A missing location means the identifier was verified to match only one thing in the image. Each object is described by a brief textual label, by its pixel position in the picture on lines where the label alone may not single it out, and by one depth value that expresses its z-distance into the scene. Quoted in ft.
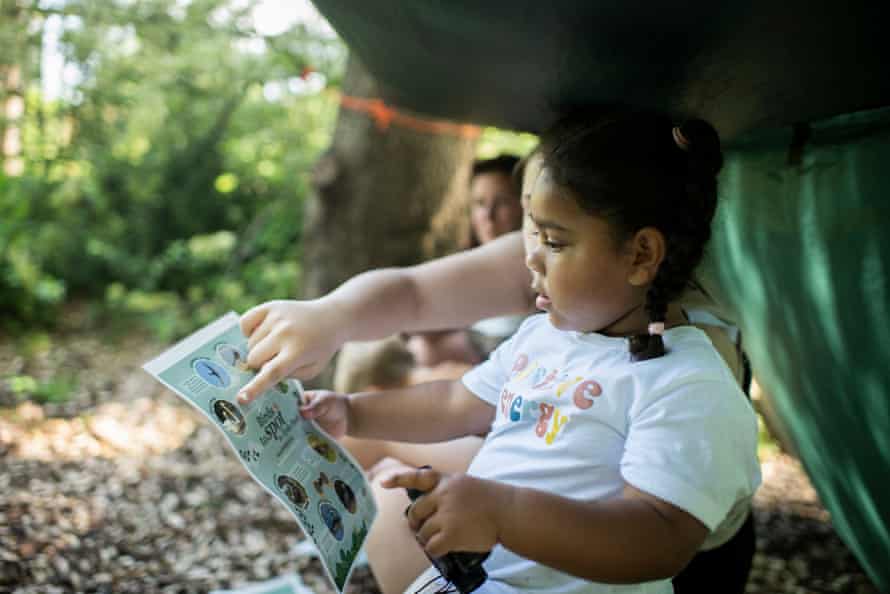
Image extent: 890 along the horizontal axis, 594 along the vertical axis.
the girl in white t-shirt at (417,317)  4.99
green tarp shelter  3.63
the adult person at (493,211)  9.34
